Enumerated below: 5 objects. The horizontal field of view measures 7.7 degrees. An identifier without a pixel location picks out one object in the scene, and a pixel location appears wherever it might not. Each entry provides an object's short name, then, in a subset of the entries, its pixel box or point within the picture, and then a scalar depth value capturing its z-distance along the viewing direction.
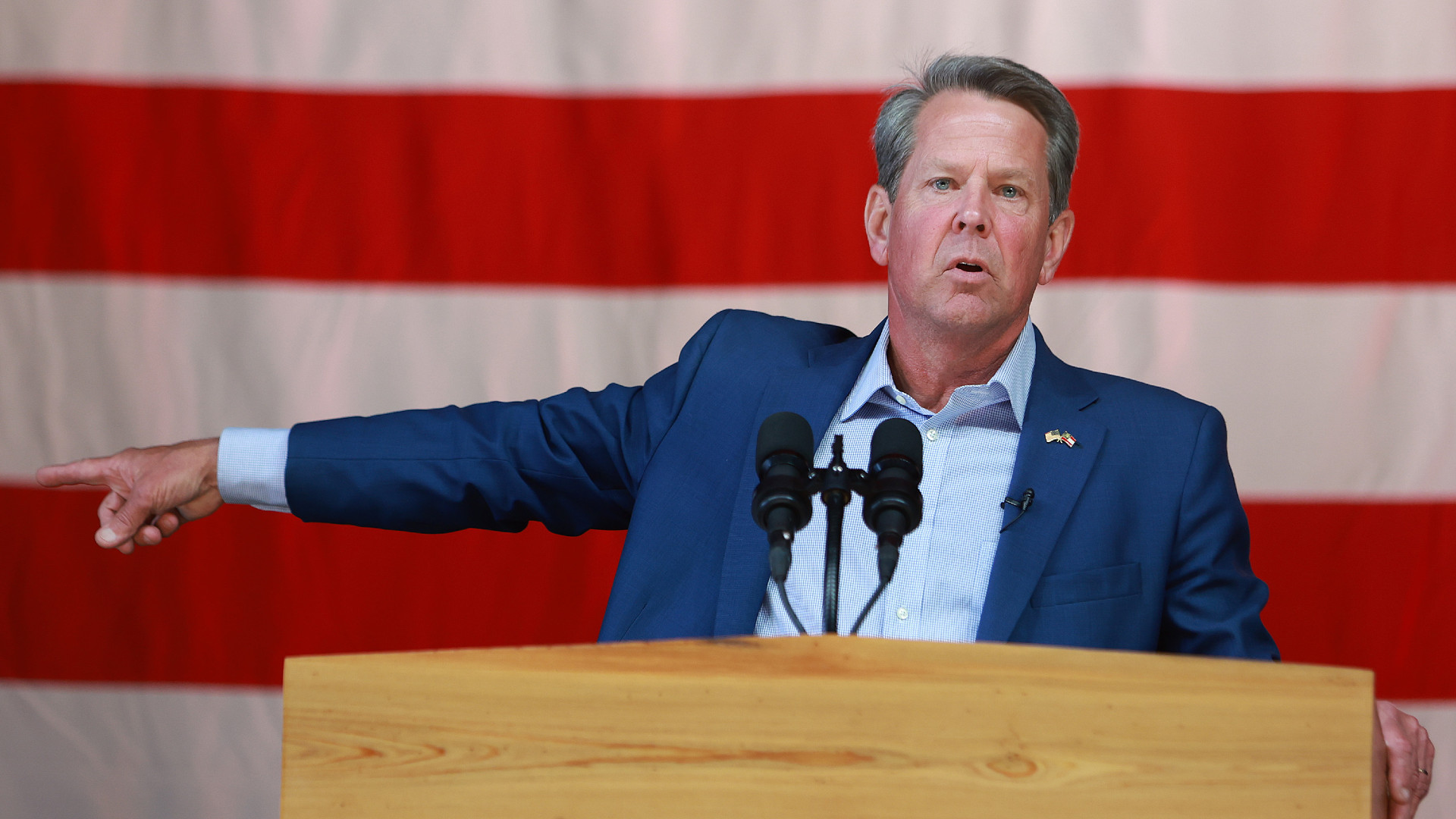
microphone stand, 8.81
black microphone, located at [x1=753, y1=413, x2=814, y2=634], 8.80
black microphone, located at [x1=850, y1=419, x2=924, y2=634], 8.79
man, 9.14
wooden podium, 8.70
